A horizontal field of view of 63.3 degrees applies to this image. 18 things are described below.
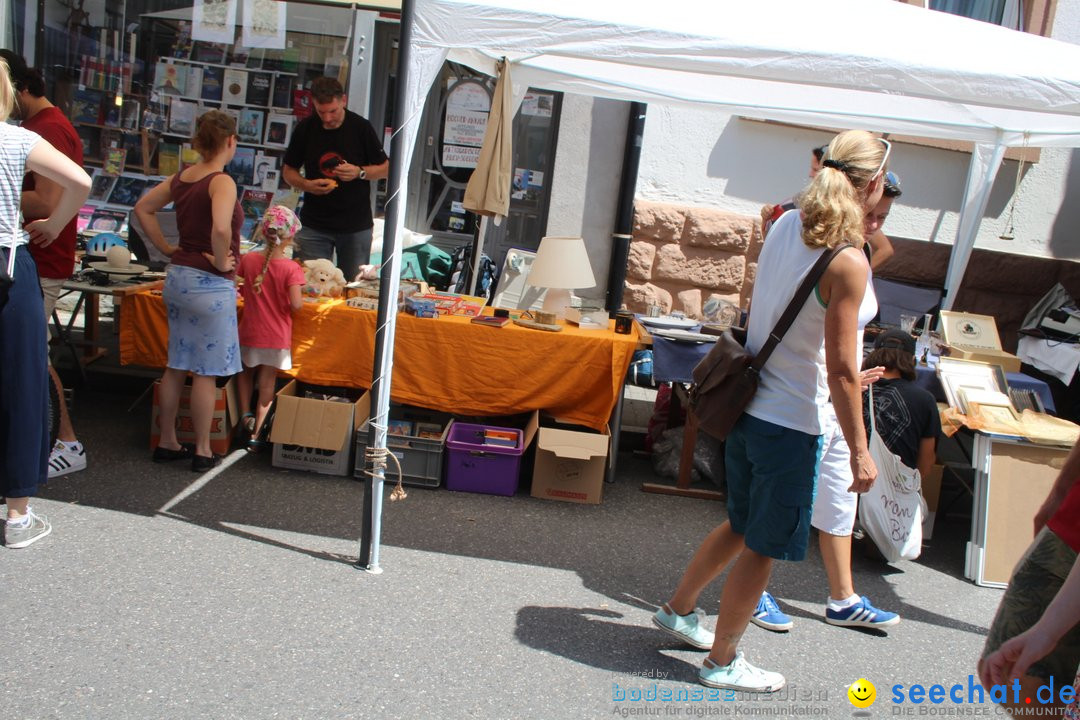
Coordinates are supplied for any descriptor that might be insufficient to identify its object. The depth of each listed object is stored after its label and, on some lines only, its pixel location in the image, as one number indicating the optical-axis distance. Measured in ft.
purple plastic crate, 14.85
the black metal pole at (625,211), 23.80
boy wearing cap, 13.84
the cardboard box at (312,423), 14.58
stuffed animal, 16.01
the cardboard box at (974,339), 17.26
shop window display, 24.00
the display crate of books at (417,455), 14.71
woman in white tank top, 8.27
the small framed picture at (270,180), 24.76
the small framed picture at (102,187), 24.75
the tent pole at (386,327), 10.84
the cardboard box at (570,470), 14.69
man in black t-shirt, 18.13
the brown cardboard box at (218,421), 15.03
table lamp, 16.35
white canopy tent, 11.08
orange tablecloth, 15.19
